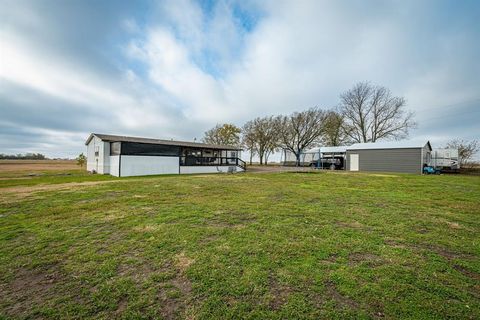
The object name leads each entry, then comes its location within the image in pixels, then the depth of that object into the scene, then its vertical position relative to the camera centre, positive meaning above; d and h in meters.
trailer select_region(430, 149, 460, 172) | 21.42 +0.61
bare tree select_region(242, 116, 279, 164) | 40.59 +5.85
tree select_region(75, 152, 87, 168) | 26.00 +0.51
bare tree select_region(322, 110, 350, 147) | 35.06 +6.13
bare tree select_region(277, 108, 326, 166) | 36.69 +6.51
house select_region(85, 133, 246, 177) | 18.06 +0.52
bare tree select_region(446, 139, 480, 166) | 23.31 +1.73
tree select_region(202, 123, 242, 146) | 44.62 +6.38
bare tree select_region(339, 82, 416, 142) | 32.31 +8.71
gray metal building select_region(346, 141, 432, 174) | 21.29 +1.00
